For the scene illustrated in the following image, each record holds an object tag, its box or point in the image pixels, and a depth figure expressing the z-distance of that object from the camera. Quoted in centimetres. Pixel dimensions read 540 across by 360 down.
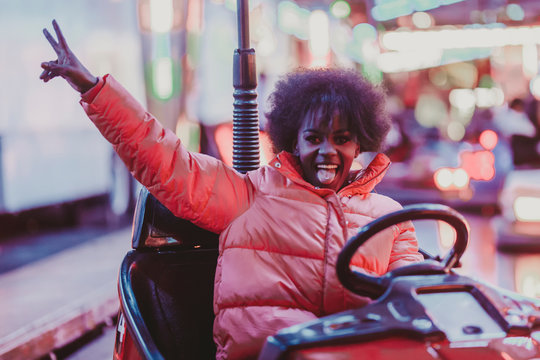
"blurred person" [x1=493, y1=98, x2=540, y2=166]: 726
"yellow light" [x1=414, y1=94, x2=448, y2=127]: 3328
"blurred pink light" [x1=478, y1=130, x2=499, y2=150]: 861
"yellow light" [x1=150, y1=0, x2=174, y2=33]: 787
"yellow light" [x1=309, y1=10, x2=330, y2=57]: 1557
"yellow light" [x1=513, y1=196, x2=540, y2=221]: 592
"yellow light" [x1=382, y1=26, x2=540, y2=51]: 1352
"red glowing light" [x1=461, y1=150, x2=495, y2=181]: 833
